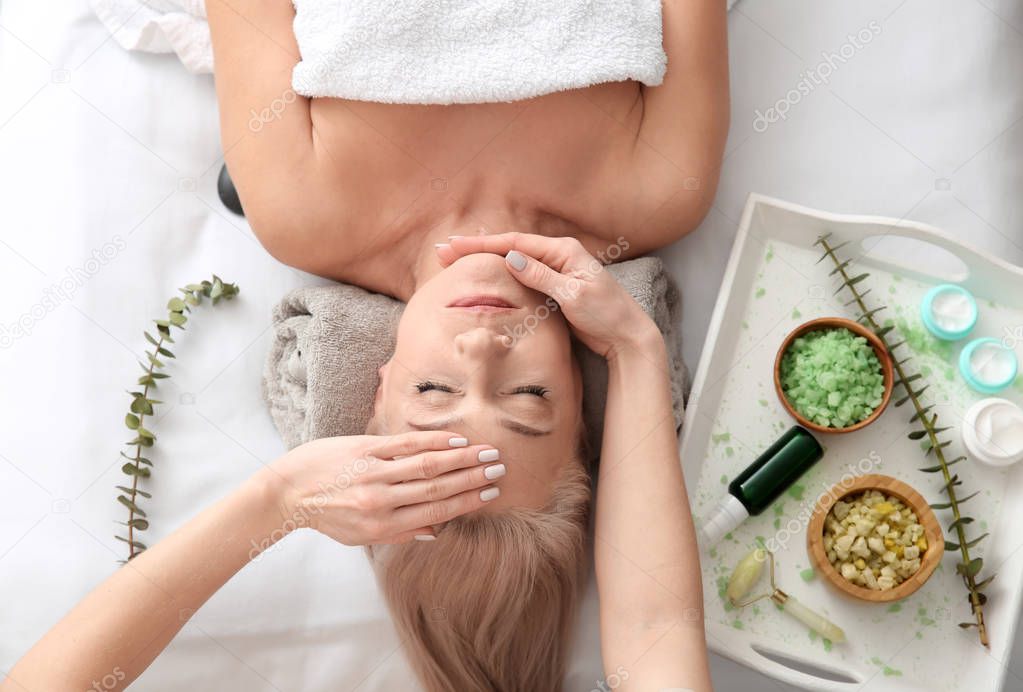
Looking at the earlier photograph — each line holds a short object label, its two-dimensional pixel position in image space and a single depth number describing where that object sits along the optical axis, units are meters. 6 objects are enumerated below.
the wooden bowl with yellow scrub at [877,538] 1.44
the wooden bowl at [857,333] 1.52
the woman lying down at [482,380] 1.26
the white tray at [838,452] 1.49
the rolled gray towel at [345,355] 1.44
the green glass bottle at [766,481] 1.51
